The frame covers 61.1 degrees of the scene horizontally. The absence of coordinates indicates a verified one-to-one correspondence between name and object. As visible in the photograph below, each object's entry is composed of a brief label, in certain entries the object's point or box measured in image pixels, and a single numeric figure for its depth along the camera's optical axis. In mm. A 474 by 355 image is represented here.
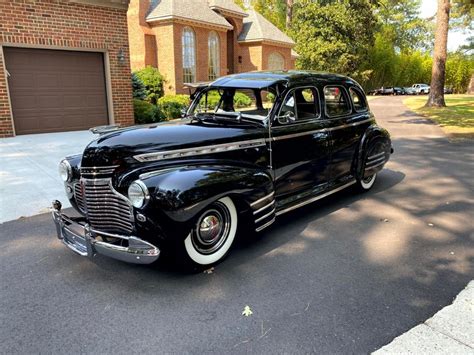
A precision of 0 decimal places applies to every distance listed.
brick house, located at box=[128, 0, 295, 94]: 23609
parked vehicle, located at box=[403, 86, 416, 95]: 49500
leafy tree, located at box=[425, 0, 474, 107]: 19531
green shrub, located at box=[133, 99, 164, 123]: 14035
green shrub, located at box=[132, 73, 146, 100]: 16359
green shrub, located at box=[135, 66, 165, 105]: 20672
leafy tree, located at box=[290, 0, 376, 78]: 37188
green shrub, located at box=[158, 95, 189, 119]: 15154
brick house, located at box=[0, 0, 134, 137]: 10820
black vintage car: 3471
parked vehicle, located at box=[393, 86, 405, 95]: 49688
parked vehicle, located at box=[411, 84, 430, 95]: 49688
